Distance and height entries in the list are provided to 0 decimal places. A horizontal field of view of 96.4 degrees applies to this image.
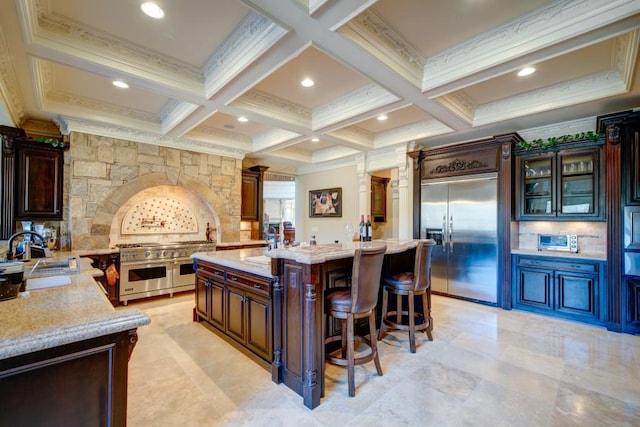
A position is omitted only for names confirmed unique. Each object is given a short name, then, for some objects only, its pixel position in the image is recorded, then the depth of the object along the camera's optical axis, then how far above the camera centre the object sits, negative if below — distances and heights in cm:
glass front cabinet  381 +46
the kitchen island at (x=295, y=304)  214 -72
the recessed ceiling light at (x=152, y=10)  222 +164
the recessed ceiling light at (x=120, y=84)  327 +158
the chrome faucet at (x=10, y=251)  224 -32
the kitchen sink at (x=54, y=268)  222 -45
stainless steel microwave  408 -38
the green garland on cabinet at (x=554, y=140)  372 +106
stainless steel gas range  443 -86
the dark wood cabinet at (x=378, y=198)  667 +43
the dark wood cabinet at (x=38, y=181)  396 +50
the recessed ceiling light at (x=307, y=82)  338 +161
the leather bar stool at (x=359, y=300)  220 -68
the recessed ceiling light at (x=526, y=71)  306 +158
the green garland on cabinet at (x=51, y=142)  409 +107
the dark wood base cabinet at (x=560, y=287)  365 -96
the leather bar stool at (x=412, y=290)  294 -78
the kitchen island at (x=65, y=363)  106 -59
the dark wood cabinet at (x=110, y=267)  412 -79
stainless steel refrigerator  449 -28
